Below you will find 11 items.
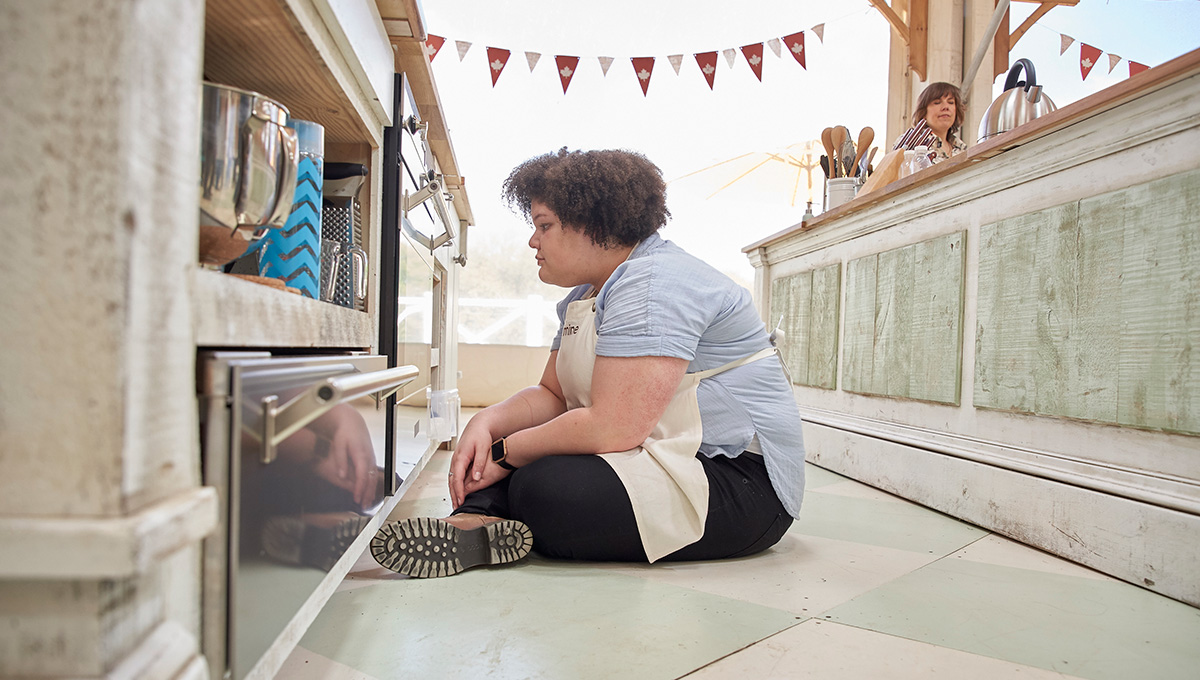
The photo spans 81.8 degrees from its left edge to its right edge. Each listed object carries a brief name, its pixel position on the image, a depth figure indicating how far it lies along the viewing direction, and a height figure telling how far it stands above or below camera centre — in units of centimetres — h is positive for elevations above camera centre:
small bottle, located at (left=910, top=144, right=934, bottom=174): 239 +63
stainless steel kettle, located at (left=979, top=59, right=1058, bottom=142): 182 +64
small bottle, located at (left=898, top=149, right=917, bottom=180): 241 +62
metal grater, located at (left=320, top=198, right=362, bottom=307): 107 +16
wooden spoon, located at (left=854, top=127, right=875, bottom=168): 295 +85
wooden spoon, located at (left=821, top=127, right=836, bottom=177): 293 +84
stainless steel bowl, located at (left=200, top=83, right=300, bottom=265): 55 +13
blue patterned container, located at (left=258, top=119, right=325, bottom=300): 84 +11
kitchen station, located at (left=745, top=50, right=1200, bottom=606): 122 +2
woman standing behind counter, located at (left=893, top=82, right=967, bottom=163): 295 +98
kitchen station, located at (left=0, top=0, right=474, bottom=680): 37 -3
